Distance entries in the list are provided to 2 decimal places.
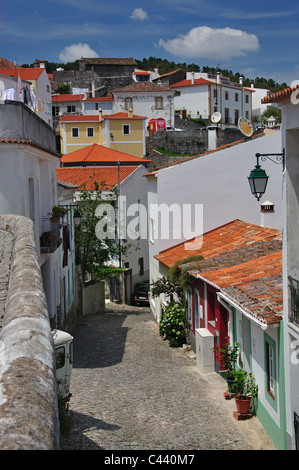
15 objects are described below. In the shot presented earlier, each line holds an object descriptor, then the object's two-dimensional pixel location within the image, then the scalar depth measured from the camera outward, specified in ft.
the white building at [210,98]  263.70
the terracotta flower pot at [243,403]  38.37
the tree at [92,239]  100.89
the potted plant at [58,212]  67.94
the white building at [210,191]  74.02
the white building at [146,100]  232.73
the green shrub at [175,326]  64.28
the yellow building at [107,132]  198.70
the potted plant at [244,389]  38.45
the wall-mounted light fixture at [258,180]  33.04
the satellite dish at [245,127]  72.60
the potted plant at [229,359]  42.12
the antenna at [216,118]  92.84
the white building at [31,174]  51.03
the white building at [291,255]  29.30
